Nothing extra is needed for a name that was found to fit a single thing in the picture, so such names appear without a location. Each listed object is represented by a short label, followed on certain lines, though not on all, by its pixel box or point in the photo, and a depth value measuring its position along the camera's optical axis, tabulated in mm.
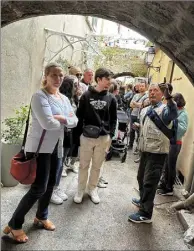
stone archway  1449
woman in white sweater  1965
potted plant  2942
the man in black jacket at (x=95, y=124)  2774
